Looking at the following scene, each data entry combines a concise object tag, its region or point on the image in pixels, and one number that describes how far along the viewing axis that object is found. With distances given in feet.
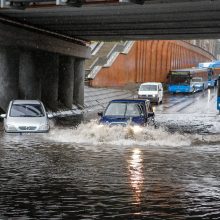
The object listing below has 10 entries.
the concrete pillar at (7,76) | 109.63
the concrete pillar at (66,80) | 144.36
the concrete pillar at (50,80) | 133.80
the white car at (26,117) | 73.36
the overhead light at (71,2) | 74.18
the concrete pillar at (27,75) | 120.98
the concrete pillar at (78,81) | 151.84
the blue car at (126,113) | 70.13
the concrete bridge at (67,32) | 83.15
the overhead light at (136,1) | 72.90
